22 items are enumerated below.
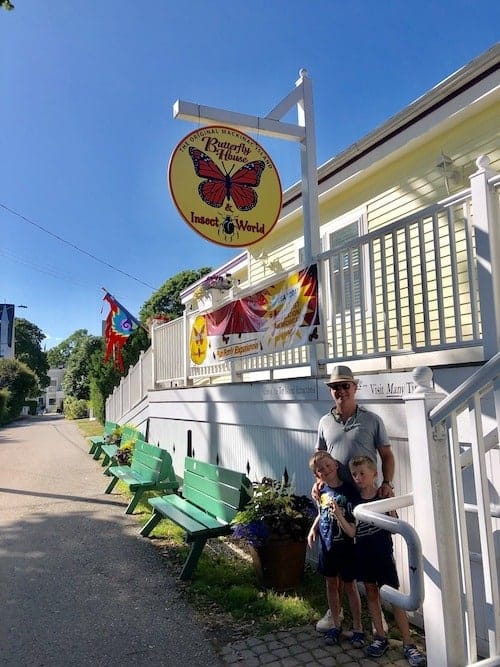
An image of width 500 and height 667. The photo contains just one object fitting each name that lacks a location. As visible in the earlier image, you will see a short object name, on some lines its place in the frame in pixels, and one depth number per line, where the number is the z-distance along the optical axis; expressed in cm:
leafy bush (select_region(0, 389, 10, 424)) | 3088
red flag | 1462
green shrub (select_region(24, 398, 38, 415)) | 5647
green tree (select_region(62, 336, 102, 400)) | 5062
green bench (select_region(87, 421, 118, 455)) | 1239
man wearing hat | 345
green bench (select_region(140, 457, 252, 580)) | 464
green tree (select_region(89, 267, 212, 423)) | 2452
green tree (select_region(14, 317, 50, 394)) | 7331
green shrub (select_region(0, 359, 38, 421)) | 3725
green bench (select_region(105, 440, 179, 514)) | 681
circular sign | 560
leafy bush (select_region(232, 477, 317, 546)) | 426
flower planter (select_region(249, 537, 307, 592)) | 428
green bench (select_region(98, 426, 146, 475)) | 1013
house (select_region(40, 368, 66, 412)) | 10390
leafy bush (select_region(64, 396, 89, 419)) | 4250
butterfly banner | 521
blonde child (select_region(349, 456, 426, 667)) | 326
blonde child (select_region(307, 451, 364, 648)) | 337
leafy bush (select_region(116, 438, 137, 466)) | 952
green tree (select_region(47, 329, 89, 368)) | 10341
